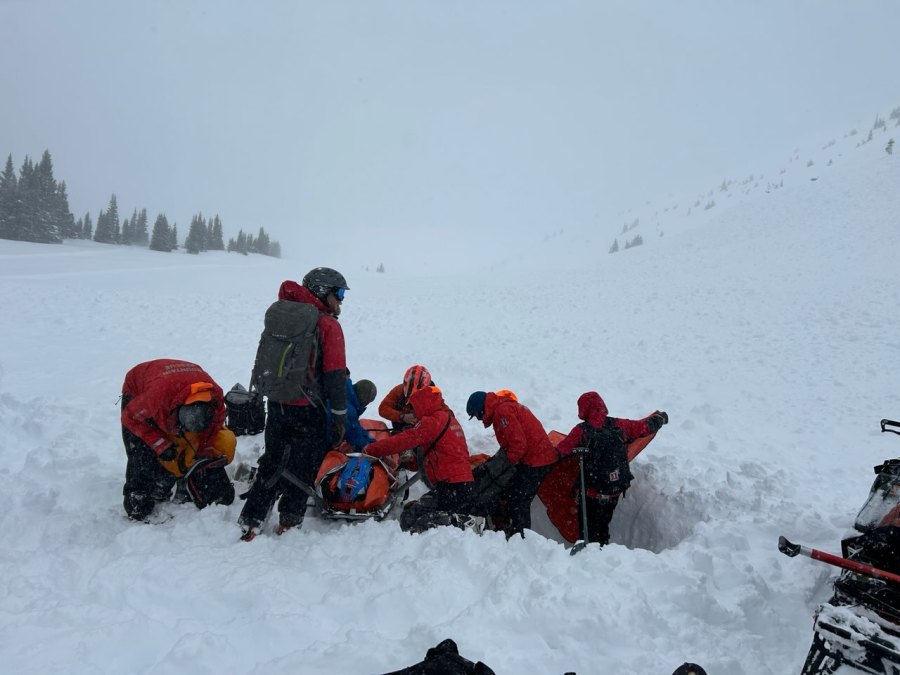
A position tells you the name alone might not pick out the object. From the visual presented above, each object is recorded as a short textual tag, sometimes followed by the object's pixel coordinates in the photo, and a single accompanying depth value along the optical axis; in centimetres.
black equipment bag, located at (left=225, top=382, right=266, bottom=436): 578
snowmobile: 210
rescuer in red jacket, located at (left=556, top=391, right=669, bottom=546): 540
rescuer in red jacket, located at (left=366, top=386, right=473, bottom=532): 491
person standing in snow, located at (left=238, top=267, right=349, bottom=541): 445
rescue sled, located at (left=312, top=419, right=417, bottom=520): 475
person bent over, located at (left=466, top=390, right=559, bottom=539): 535
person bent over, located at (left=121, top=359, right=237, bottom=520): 436
